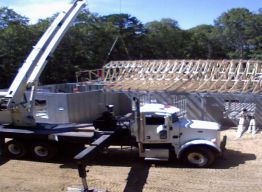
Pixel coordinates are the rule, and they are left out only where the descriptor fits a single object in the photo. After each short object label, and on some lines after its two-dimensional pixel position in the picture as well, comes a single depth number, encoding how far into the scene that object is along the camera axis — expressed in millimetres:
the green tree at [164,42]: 66875
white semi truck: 13680
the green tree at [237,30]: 63719
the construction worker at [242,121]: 20655
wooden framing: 22453
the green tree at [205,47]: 71062
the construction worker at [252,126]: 20391
